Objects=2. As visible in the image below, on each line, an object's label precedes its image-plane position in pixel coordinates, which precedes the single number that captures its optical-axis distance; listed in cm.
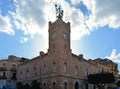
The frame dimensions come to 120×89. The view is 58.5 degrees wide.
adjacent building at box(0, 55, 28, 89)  3224
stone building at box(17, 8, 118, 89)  2228
